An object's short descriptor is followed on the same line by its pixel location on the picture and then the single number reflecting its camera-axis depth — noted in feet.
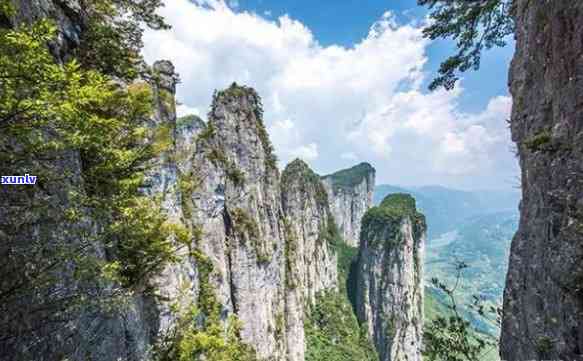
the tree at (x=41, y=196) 13.52
